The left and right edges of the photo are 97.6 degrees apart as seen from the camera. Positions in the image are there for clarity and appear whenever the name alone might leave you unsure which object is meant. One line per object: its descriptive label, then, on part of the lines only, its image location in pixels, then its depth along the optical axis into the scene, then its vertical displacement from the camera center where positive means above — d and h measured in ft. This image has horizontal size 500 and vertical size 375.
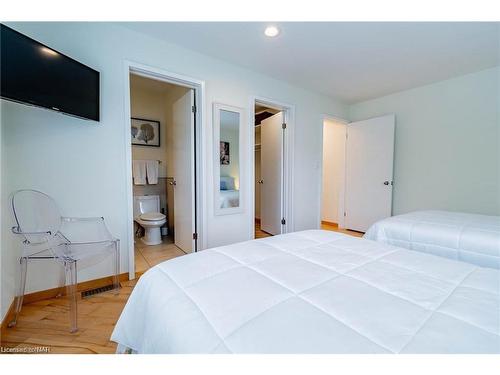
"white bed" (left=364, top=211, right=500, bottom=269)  4.76 -1.38
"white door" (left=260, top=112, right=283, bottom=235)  11.02 +0.23
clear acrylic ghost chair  4.79 -1.50
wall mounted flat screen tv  4.06 +2.15
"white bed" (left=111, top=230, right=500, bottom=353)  1.82 -1.33
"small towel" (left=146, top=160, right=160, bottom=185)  11.61 +0.37
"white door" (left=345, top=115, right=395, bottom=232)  11.39 +0.44
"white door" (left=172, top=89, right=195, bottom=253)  8.30 +0.35
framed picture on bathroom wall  11.40 +2.46
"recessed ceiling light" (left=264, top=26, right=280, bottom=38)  6.30 +4.34
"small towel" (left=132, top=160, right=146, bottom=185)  11.25 +0.35
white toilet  9.97 -1.82
